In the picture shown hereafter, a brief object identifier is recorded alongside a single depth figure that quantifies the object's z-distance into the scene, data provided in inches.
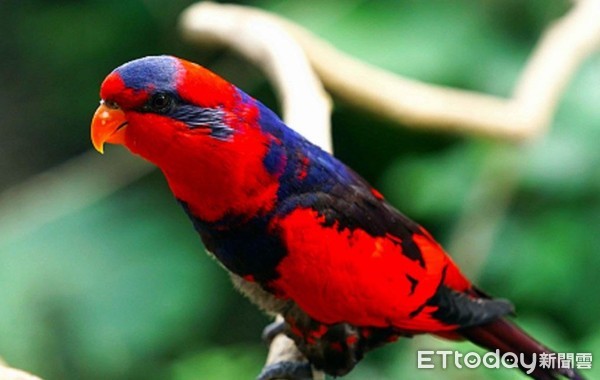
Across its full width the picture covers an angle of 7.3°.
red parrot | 73.6
